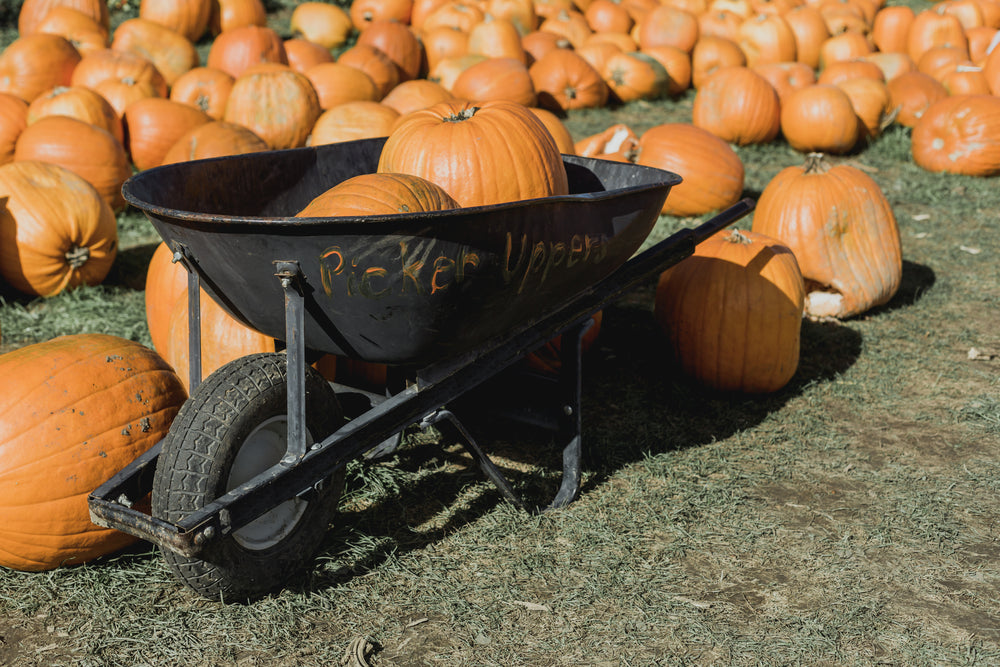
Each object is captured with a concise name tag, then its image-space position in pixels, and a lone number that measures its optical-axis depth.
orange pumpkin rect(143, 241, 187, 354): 3.43
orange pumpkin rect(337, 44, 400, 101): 7.89
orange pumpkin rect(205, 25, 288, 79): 7.95
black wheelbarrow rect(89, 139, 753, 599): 2.00
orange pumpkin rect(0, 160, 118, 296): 4.25
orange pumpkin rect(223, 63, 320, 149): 6.52
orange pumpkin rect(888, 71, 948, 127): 7.91
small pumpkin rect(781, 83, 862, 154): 7.20
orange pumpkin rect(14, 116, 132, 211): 5.18
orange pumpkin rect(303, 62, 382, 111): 7.07
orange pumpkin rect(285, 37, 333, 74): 8.17
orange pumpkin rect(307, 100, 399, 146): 5.96
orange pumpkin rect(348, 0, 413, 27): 10.14
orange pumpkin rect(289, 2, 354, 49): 9.86
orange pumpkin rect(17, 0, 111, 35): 9.20
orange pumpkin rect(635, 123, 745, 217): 5.63
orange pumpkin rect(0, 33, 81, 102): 7.19
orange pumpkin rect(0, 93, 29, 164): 5.80
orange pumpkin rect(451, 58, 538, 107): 7.57
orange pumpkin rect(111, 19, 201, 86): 8.05
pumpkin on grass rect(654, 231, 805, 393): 3.62
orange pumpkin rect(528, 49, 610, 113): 8.50
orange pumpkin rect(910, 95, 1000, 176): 6.82
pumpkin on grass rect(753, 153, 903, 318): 4.30
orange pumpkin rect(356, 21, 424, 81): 8.71
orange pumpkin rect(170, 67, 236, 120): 6.94
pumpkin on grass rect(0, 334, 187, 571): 2.33
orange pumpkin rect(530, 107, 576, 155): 5.16
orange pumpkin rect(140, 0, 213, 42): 9.27
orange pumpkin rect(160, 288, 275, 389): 3.05
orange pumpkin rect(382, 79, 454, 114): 6.52
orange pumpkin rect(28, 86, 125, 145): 6.00
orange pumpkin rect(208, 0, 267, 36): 9.61
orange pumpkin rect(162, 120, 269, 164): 5.07
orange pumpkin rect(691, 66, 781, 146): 7.37
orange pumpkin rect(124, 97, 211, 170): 6.20
